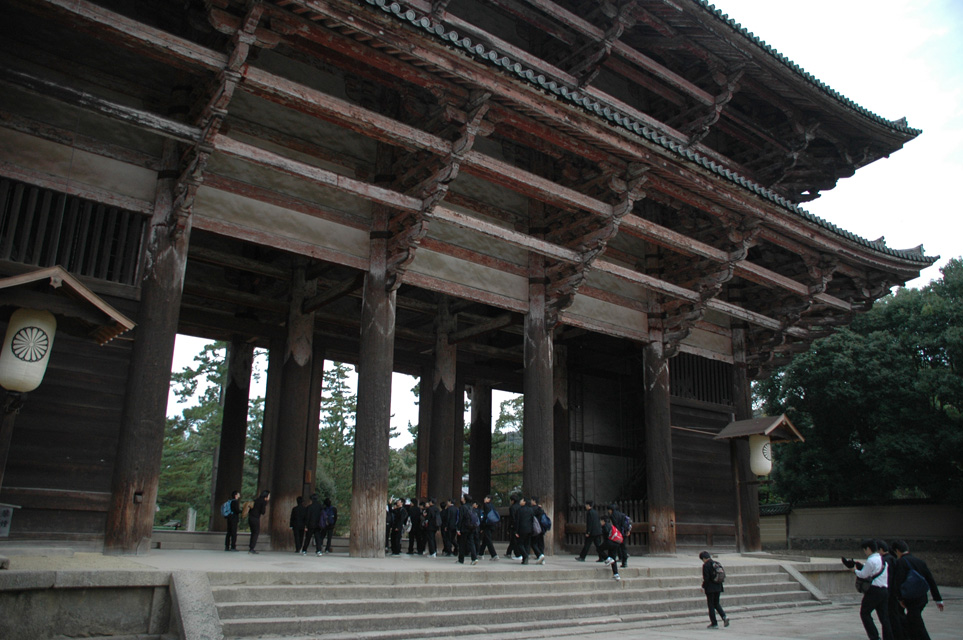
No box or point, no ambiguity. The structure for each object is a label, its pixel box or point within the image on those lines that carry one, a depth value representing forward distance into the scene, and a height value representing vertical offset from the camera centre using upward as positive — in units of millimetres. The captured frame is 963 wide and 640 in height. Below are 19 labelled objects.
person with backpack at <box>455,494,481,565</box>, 10750 -82
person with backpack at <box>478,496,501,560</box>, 11281 +56
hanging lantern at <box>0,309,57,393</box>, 6879 +1496
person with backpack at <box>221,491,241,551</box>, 12422 -85
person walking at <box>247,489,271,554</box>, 11578 +51
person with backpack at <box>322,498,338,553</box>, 11677 +88
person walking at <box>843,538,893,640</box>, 7454 -618
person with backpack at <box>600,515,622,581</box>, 10844 -169
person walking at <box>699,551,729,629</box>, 8964 -646
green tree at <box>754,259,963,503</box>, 21062 +3748
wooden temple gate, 8945 +4607
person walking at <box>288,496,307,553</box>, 11523 -28
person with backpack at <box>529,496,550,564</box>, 11164 -164
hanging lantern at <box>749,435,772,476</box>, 13492 +1310
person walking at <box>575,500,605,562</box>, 11266 -45
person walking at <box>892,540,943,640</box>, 7242 -533
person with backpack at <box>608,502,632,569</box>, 11141 +21
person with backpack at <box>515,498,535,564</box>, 10820 -66
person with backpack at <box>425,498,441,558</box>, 12291 -69
